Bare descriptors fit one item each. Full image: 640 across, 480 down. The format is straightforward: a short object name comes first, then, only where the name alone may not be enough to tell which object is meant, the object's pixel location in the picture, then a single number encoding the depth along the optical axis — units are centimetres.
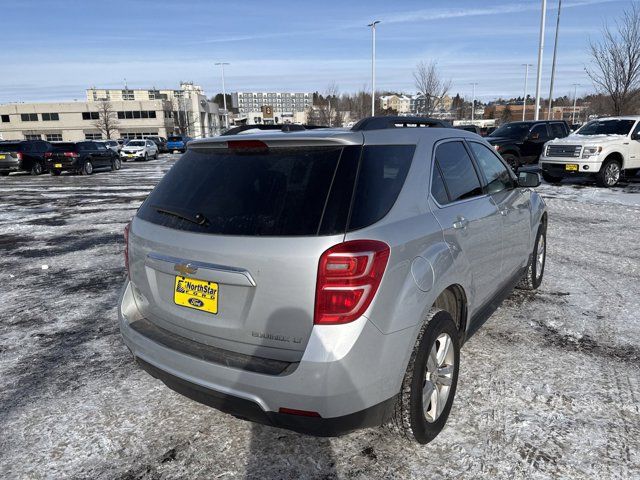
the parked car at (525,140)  1755
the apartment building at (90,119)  8706
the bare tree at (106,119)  8219
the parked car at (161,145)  4775
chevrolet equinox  223
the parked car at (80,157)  2267
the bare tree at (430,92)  4078
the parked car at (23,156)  2244
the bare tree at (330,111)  6222
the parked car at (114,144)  3558
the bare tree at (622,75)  2170
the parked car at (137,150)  3550
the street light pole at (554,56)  3278
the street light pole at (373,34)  4222
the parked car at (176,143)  4553
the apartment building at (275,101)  16260
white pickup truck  1337
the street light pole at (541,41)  2592
